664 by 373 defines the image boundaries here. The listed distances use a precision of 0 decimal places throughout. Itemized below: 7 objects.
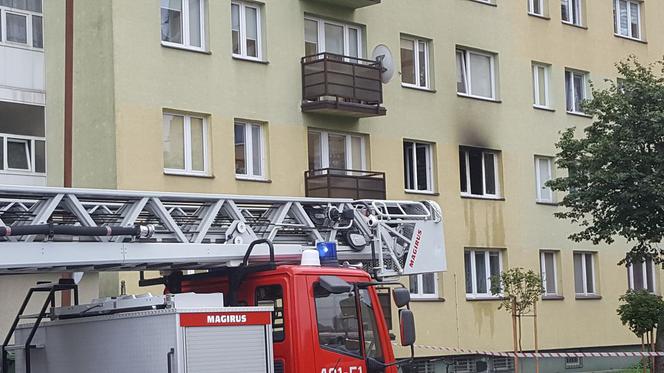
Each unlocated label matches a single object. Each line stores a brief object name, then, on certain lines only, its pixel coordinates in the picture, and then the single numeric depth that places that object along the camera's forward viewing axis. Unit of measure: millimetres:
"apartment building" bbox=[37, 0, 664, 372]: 23406
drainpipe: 18219
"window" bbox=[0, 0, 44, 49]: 24297
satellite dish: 27150
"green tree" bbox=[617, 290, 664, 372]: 25031
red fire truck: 9742
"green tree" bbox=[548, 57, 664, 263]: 23641
